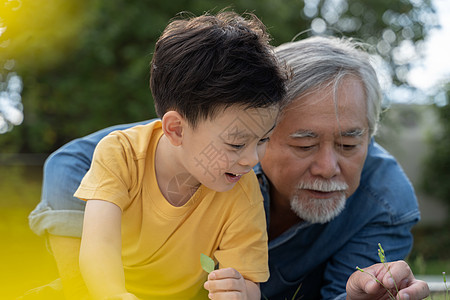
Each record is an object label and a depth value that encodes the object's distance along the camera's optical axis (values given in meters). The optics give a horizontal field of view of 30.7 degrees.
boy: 0.89
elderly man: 1.06
